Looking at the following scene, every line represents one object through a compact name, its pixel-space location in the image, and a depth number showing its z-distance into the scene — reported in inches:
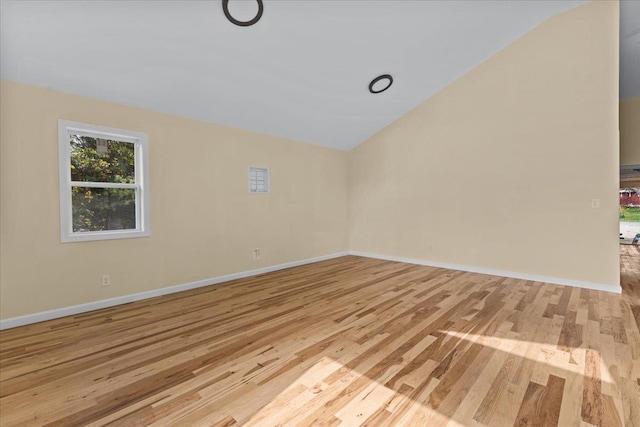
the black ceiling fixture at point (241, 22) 99.4
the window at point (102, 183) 116.8
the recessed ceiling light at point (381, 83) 166.2
